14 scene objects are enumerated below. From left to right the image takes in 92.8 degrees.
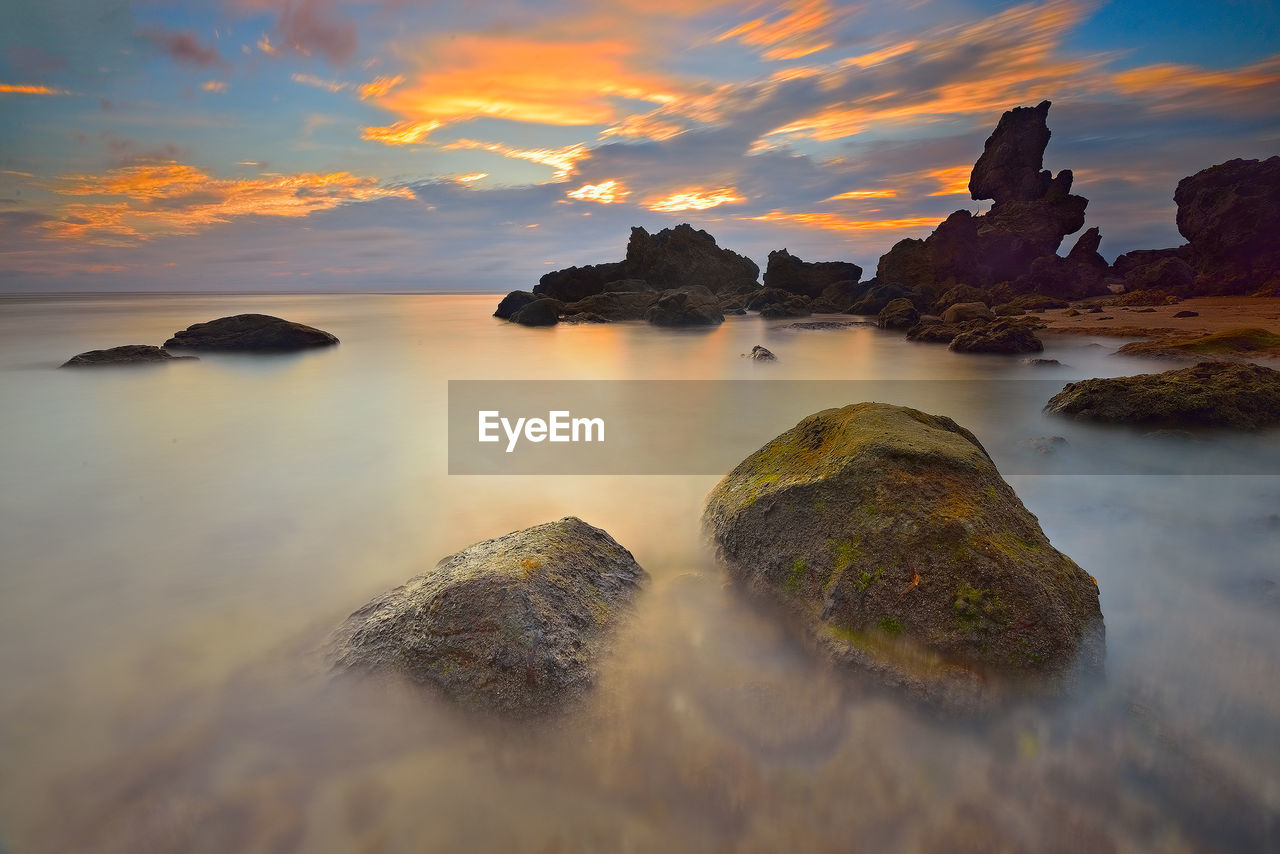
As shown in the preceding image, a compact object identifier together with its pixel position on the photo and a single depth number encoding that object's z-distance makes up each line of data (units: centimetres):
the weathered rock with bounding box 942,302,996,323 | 2516
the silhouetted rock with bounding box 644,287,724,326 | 3244
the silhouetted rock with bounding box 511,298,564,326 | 3419
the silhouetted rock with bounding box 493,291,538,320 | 3878
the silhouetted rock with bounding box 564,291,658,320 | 3866
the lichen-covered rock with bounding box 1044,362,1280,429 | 777
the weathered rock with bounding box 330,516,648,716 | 289
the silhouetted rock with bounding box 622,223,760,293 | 5359
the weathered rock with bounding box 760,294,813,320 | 4009
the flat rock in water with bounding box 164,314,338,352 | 1789
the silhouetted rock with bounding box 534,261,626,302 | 5006
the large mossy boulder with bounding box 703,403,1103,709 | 292
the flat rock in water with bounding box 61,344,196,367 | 1507
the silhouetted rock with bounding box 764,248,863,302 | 4975
